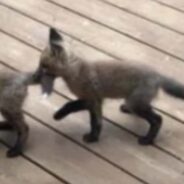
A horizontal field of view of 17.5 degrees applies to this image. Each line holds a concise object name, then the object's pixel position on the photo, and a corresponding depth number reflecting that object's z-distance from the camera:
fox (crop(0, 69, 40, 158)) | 2.03
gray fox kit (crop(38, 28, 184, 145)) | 2.03
